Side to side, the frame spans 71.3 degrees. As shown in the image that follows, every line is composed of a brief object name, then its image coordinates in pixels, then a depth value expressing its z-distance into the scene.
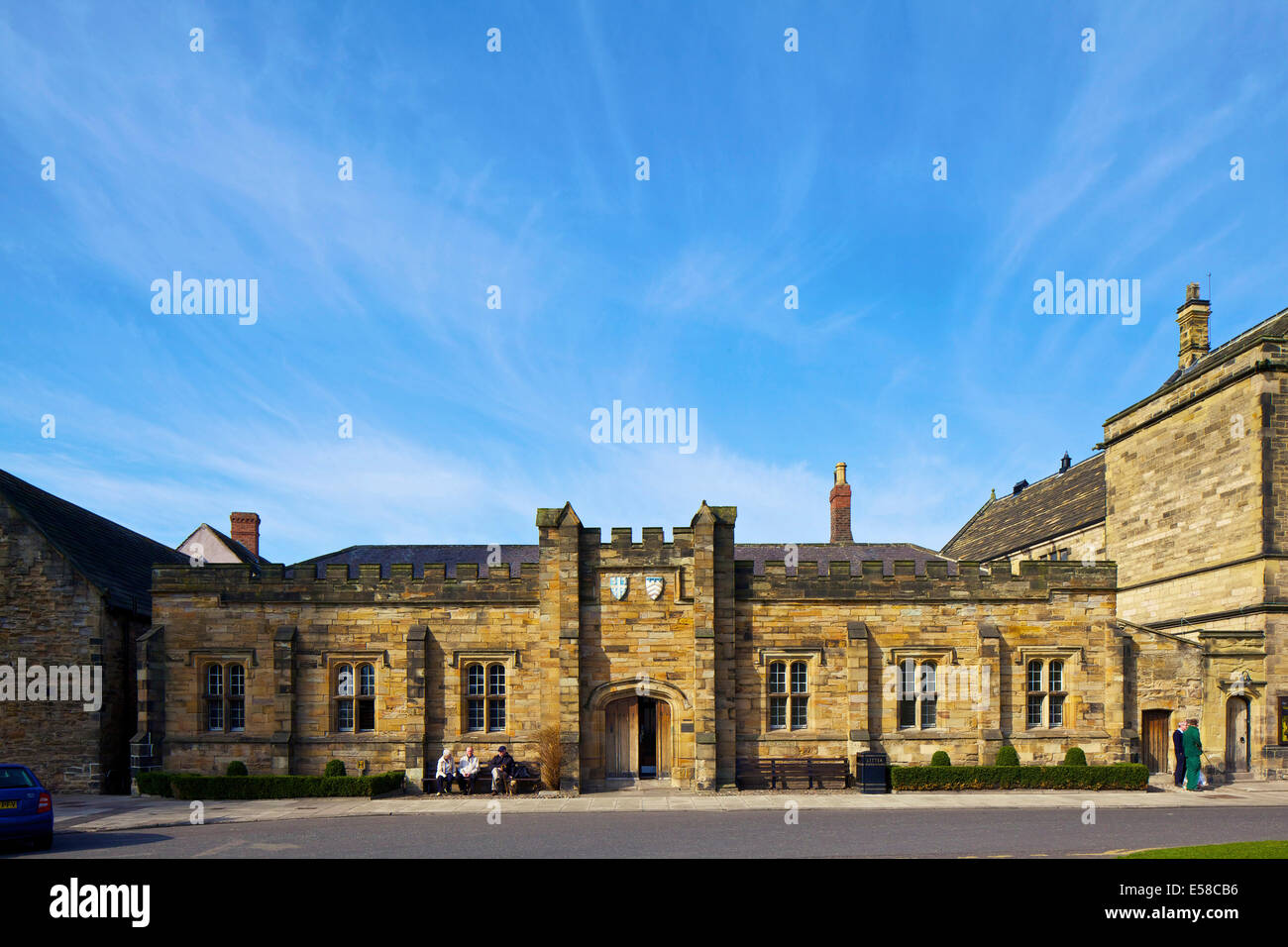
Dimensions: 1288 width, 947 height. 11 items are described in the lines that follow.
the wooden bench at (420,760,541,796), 25.14
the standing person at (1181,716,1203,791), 24.56
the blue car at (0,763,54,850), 15.68
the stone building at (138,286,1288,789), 26.14
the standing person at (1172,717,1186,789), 25.08
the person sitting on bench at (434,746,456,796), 24.91
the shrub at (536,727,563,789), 25.30
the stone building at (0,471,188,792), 26.39
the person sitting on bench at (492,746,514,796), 24.78
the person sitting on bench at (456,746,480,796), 24.69
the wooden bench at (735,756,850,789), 25.25
